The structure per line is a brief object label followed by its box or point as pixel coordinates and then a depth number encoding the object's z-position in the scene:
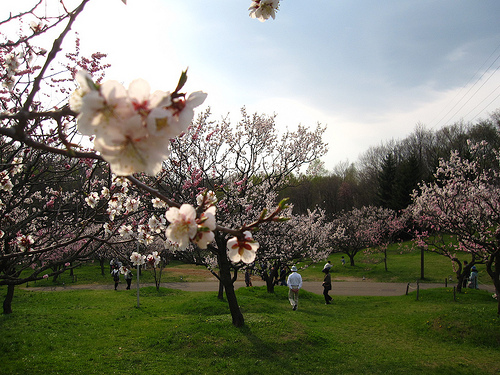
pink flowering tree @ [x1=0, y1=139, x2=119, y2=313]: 2.94
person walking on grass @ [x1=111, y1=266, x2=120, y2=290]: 15.06
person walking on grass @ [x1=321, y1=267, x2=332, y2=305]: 11.68
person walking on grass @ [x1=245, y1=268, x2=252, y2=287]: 15.34
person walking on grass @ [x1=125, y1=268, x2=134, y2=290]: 15.40
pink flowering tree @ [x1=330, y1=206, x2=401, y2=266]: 23.66
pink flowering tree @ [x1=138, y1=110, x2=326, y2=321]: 8.48
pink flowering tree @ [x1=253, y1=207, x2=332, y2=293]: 10.73
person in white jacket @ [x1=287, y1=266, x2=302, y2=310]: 9.80
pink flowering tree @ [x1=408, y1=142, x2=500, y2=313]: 9.08
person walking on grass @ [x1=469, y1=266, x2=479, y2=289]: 13.29
